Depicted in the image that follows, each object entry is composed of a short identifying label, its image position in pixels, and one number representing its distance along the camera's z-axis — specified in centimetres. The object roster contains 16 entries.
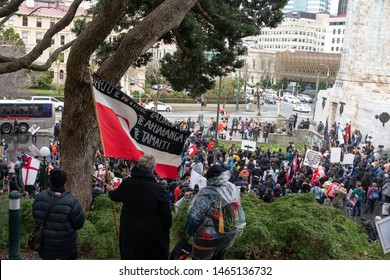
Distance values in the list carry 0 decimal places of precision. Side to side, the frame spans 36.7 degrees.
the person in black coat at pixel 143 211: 534
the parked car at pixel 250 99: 6421
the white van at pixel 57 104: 4455
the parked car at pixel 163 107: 4991
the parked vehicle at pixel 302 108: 5644
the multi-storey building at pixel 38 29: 5994
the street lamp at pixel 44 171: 1358
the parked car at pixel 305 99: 7319
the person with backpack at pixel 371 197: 1548
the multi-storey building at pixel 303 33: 13662
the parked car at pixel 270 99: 6944
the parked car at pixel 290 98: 7012
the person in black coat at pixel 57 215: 528
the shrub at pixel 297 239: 700
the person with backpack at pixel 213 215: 543
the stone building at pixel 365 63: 3341
